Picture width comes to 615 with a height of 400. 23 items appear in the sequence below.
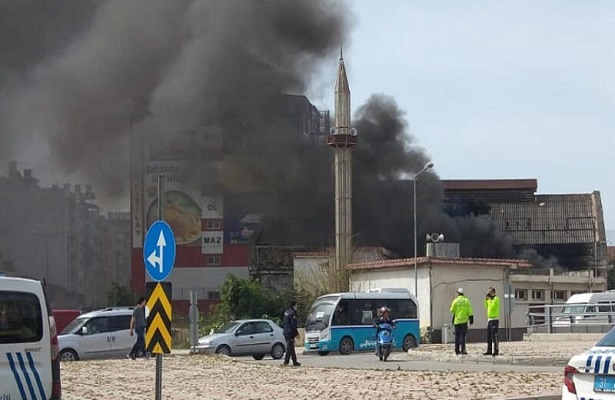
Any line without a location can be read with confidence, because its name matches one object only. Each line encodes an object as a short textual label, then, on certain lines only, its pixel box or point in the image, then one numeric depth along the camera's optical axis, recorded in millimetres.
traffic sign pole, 10195
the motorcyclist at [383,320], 24478
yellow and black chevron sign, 10461
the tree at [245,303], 49688
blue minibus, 30797
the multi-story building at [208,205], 66312
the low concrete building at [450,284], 37125
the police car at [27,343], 8617
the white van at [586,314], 32550
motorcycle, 23859
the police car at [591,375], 8266
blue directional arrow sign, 10344
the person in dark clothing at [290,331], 22328
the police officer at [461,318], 22250
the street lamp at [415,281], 37541
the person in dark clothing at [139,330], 23688
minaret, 62009
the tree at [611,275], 74912
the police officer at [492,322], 21906
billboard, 66875
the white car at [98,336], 25922
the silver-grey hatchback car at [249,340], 28812
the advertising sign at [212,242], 69188
